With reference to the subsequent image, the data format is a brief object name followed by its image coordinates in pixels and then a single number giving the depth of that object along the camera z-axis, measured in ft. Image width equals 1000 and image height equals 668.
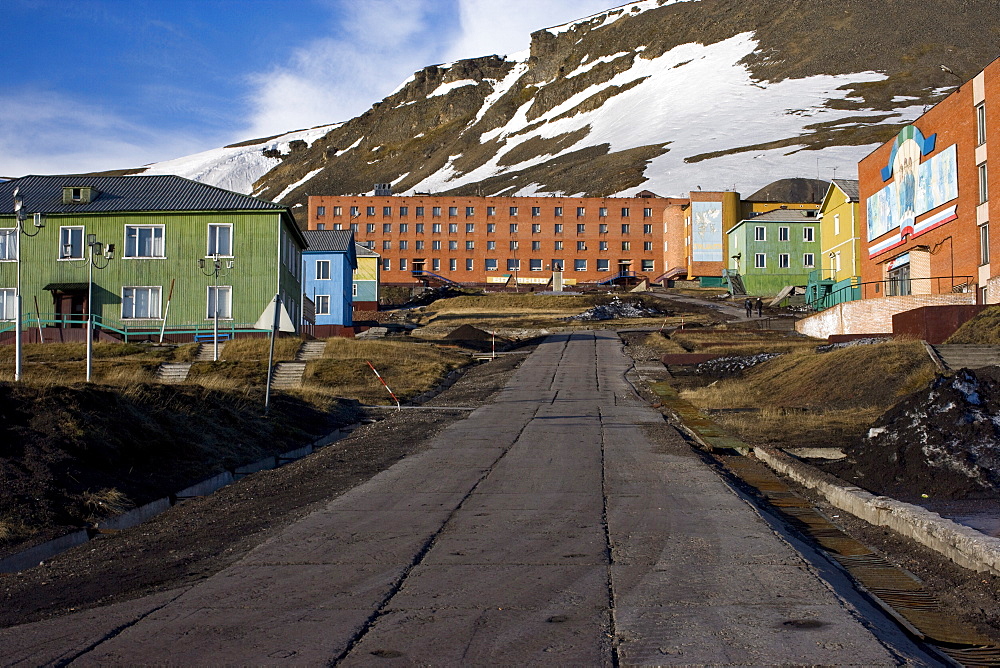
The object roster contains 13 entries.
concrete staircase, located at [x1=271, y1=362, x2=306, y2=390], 105.19
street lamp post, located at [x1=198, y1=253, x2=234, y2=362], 129.70
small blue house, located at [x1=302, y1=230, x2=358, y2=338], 215.72
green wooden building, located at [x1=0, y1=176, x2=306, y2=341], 146.41
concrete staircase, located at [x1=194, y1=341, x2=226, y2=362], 129.08
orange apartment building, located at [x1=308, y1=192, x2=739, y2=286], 409.49
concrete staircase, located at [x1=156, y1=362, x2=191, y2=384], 107.24
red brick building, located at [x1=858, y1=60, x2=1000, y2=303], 124.57
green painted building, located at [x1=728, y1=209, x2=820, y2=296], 306.14
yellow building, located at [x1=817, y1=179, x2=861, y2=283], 198.80
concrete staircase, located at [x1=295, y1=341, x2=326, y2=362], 131.64
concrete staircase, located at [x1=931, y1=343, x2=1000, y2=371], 82.99
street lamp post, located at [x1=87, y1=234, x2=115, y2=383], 81.15
